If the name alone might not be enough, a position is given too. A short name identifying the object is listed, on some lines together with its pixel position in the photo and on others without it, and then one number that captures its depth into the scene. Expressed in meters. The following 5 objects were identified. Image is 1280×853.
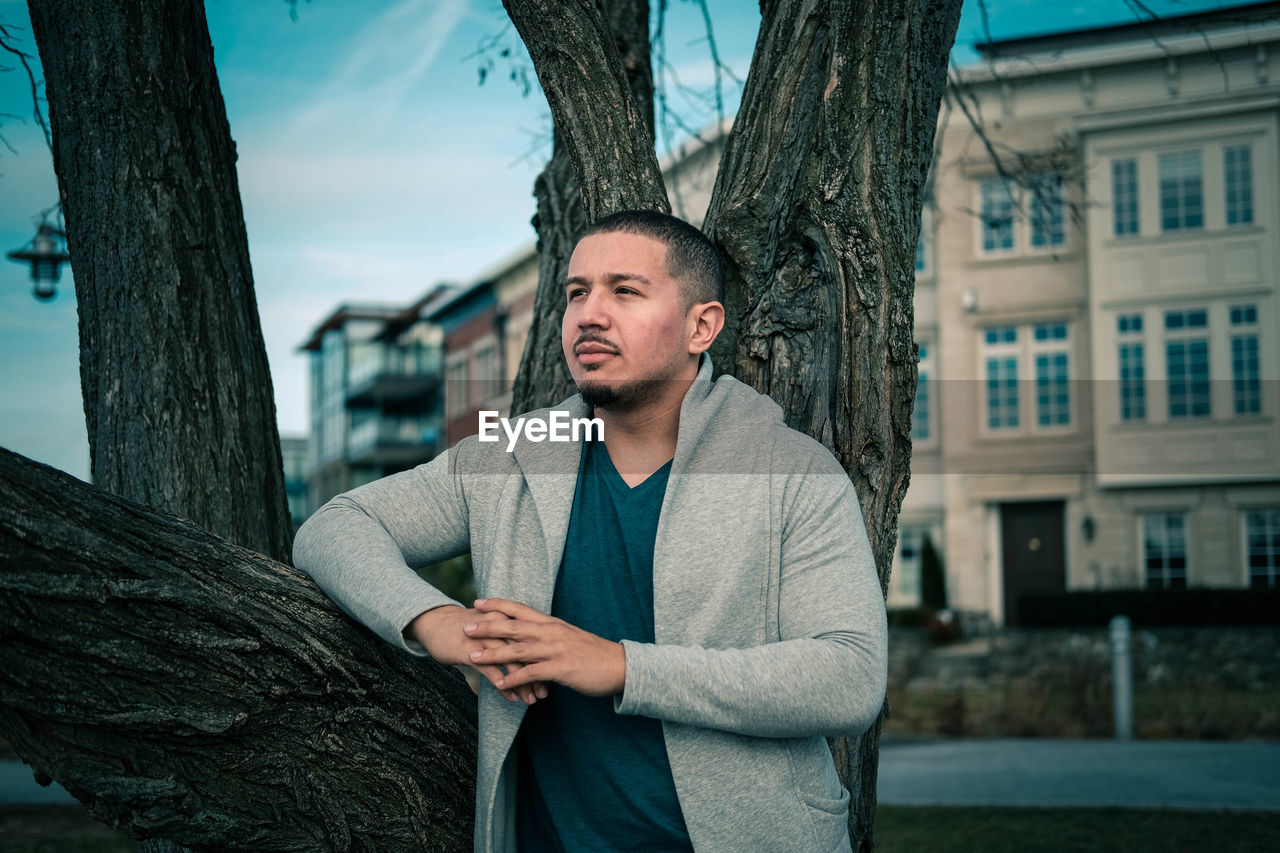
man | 2.17
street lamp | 6.70
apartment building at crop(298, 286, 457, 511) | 50.41
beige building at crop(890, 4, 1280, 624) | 23.16
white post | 11.73
